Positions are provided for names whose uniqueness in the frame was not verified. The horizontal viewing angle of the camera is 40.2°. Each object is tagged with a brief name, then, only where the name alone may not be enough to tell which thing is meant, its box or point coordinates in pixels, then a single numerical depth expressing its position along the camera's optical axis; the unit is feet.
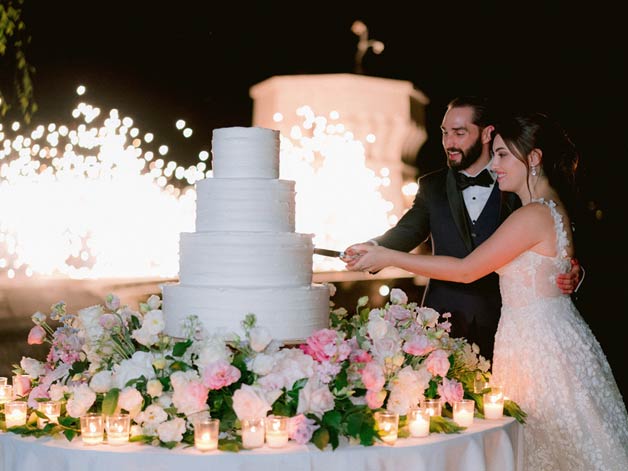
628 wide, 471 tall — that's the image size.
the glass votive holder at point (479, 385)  9.50
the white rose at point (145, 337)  8.38
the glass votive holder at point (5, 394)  9.26
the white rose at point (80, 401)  7.77
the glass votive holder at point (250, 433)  7.56
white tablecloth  7.38
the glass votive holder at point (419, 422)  8.16
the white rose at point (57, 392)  8.36
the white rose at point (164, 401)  7.79
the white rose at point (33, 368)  9.24
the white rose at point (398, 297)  9.79
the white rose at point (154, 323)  8.37
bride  9.89
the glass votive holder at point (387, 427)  7.83
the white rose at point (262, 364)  7.84
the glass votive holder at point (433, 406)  8.69
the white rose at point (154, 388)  7.73
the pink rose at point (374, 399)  8.06
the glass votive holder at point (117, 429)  7.66
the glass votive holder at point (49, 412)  8.20
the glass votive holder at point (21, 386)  9.34
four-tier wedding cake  8.75
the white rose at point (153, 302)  9.72
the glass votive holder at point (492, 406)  9.11
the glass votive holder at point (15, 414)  8.34
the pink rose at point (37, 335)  9.33
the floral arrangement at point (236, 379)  7.68
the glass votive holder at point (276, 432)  7.60
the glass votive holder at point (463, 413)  8.64
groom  12.85
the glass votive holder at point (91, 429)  7.69
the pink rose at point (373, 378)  8.05
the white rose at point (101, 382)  7.93
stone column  31.19
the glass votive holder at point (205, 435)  7.45
